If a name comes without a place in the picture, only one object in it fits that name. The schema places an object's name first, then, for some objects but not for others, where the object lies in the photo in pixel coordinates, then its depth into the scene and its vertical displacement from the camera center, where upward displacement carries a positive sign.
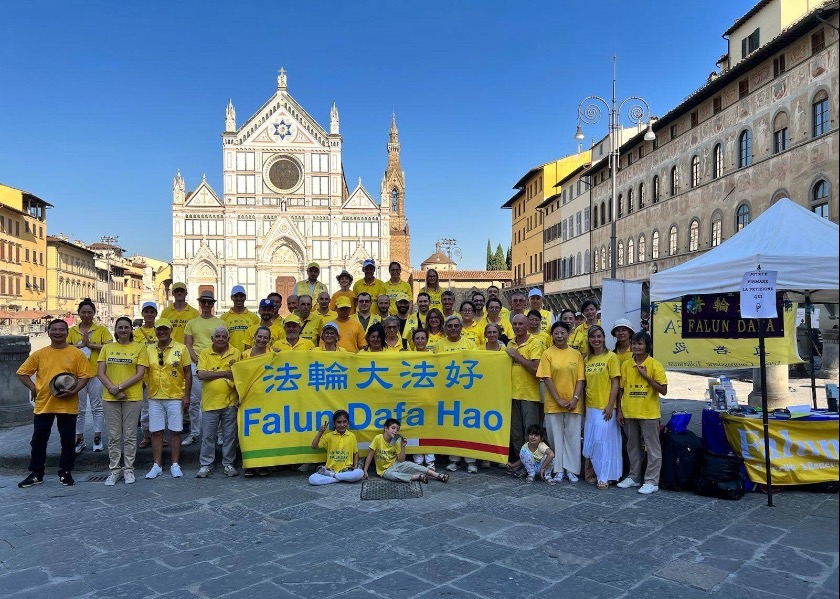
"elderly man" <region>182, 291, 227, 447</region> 7.95 -0.38
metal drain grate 6.16 -1.96
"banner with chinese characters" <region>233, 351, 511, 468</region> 7.11 -1.16
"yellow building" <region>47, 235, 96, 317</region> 65.69 +3.85
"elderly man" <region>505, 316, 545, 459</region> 6.96 -0.84
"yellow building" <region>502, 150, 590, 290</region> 52.03 +8.89
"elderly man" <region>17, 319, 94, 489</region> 6.82 -0.97
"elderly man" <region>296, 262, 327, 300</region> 9.31 +0.32
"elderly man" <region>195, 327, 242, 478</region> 7.04 -1.10
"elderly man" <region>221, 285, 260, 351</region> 8.35 -0.20
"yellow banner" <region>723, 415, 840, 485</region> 6.14 -1.57
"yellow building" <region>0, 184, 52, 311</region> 55.88 +5.68
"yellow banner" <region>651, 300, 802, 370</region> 12.04 -1.00
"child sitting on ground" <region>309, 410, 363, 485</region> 6.66 -1.70
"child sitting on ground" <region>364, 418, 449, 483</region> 6.73 -1.70
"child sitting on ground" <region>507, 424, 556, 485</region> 6.70 -1.73
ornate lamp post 20.02 +6.17
